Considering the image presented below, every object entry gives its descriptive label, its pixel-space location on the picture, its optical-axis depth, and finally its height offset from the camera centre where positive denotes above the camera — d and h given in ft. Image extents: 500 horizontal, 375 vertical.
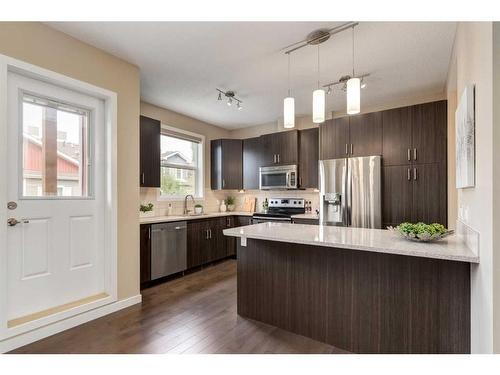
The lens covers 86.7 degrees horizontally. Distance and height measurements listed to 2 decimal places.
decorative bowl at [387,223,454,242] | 5.87 -1.09
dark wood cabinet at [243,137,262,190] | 16.89 +1.69
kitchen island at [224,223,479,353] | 5.61 -2.54
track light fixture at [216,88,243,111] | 12.14 +4.37
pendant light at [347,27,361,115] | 6.50 +2.31
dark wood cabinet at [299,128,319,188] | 14.80 +1.71
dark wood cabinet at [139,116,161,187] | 12.03 +1.71
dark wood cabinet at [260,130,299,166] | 15.33 +2.38
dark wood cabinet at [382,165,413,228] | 11.46 -0.31
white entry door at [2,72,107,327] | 7.04 -0.30
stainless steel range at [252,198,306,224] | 14.81 -1.35
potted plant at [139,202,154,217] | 12.89 -1.05
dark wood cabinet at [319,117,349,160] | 13.10 +2.49
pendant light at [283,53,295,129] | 7.42 +2.16
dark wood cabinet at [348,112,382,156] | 12.25 +2.50
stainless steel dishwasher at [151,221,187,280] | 11.62 -2.78
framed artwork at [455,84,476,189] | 5.12 +0.99
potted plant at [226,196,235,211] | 18.83 -1.08
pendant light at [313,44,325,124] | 7.00 +2.19
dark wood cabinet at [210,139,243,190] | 17.30 +1.61
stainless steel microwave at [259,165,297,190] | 15.28 +0.61
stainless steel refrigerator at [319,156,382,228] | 11.99 -0.22
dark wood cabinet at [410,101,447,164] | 10.88 +2.32
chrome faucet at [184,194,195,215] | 15.89 -1.17
